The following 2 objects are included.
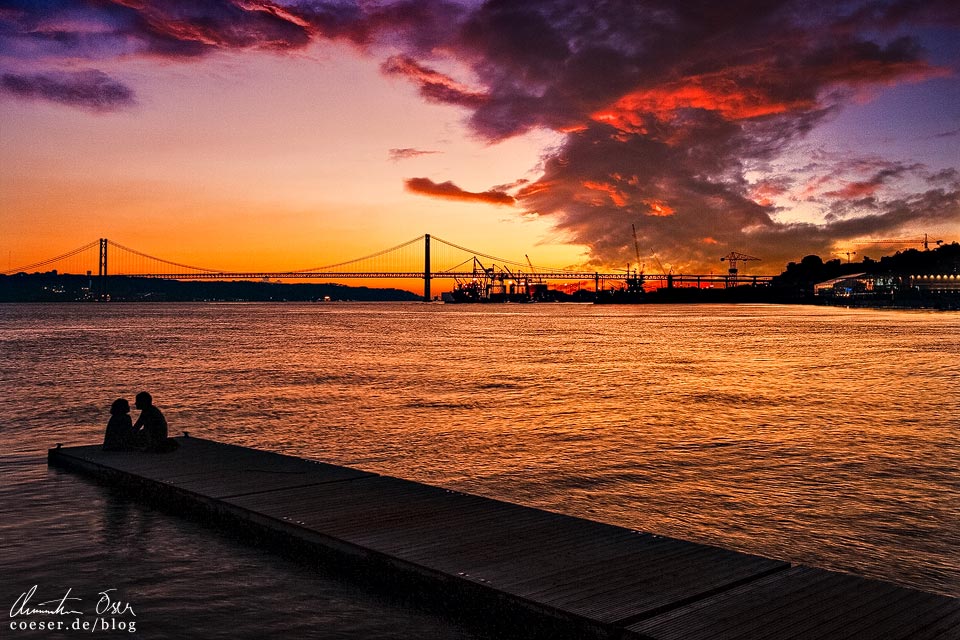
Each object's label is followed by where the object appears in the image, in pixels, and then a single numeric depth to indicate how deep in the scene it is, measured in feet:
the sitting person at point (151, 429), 44.47
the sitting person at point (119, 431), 45.14
